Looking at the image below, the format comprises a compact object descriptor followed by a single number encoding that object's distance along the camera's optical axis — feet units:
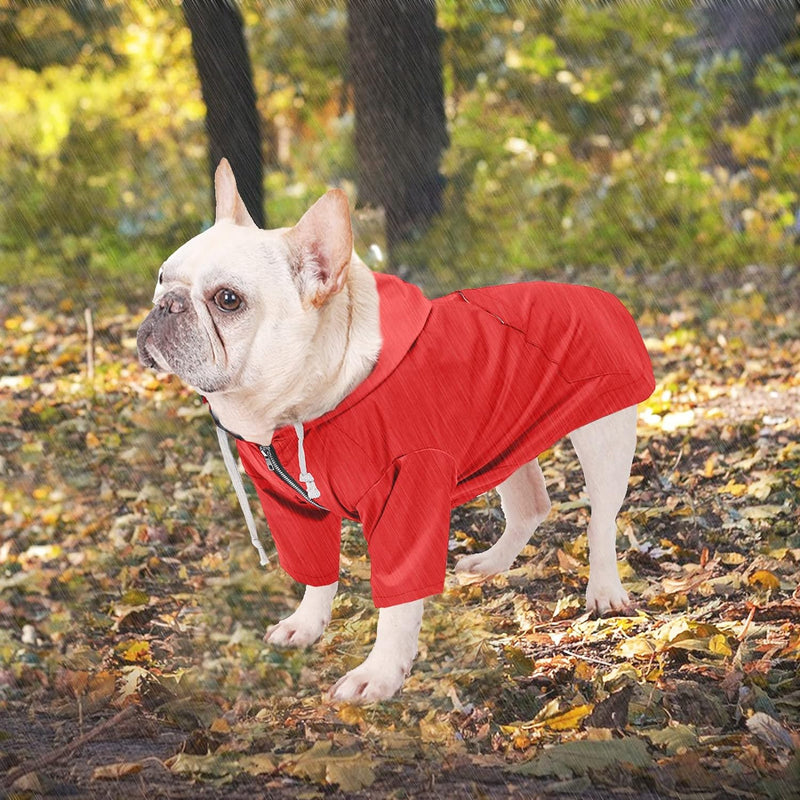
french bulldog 10.14
